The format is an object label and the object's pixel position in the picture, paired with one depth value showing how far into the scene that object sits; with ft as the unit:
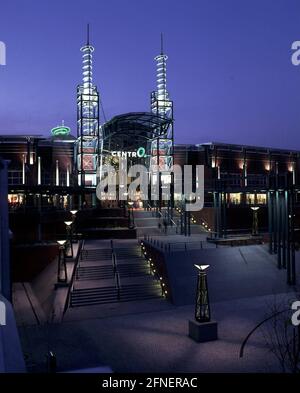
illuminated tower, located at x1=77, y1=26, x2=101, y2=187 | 183.42
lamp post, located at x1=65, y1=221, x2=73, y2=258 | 92.07
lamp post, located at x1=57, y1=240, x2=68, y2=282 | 74.94
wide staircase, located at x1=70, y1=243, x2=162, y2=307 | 75.72
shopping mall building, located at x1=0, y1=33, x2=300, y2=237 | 163.53
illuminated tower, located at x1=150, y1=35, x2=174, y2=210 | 181.18
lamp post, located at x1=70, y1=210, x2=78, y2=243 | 102.02
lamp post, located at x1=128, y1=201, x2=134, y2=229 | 124.07
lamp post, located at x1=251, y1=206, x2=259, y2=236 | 108.58
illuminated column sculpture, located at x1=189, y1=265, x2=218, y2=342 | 53.78
